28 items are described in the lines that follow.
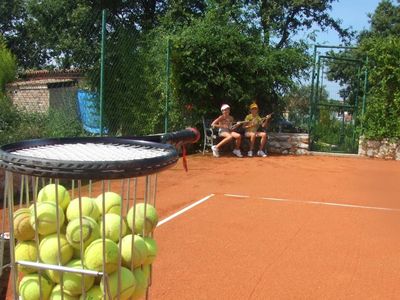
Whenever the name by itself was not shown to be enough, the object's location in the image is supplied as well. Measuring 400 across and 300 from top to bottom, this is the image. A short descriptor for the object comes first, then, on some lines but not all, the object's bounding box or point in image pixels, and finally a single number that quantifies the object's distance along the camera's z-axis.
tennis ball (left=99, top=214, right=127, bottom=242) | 1.65
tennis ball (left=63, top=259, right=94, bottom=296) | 1.57
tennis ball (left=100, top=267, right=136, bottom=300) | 1.59
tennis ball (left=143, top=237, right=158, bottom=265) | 1.77
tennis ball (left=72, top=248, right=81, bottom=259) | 1.61
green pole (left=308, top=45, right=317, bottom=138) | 13.66
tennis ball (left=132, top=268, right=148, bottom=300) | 1.72
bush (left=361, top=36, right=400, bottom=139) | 12.93
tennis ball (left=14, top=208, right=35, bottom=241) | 1.67
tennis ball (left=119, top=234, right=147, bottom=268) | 1.65
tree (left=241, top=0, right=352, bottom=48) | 22.34
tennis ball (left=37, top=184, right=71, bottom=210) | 1.71
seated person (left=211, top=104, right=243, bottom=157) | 12.57
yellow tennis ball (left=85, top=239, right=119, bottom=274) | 1.55
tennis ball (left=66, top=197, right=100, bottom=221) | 1.66
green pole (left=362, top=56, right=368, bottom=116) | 13.51
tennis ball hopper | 1.42
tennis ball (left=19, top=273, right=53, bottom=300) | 1.62
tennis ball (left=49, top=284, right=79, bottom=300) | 1.59
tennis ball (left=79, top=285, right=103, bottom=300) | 1.58
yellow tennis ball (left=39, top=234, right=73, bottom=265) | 1.58
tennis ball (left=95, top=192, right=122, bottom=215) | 1.77
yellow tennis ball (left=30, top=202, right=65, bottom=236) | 1.62
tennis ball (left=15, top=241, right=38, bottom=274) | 1.65
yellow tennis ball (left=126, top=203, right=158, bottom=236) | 1.74
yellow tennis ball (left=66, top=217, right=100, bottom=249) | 1.58
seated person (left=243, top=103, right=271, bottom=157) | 12.91
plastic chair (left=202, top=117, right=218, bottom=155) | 12.86
